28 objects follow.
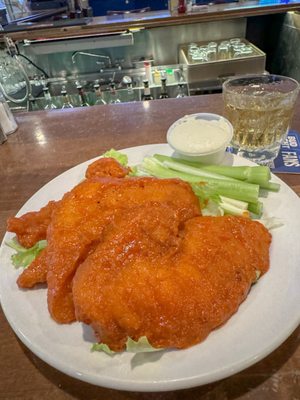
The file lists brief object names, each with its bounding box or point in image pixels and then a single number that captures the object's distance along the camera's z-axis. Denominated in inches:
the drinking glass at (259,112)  13.1
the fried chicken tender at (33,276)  8.5
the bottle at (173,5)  37.1
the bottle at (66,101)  34.3
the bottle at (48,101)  34.6
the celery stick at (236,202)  10.7
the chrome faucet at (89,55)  36.0
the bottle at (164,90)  32.5
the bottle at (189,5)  37.2
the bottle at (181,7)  36.0
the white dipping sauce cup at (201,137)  12.6
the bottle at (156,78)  34.6
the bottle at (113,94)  33.9
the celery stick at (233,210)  10.5
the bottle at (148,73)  35.2
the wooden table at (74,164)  7.0
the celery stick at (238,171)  11.1
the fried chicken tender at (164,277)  6.9
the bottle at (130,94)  34.2
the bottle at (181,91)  34.3
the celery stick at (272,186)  10.9
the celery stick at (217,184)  10.9
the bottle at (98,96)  33.2
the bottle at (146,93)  31.4
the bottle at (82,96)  33.4
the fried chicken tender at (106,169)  11.8
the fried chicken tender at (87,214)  7.8
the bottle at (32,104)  34.0
